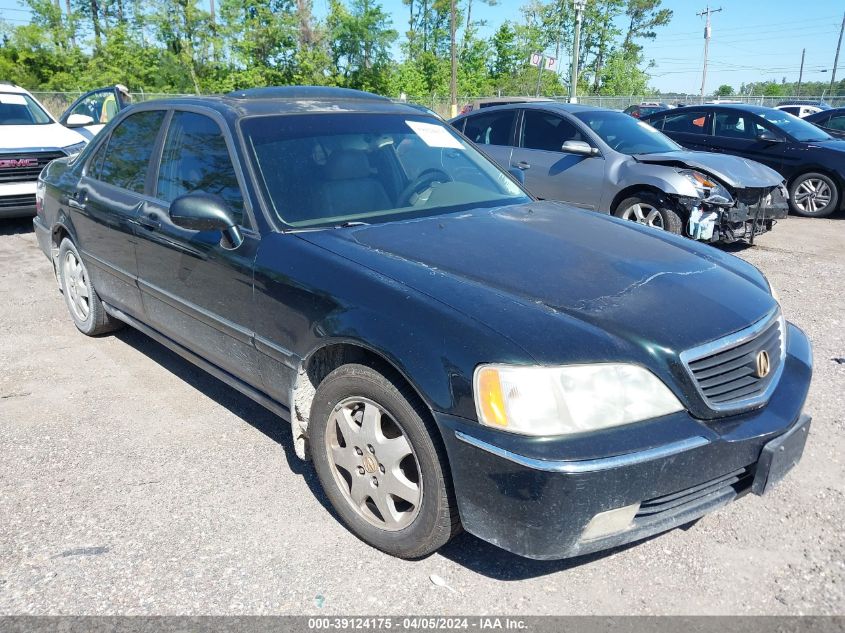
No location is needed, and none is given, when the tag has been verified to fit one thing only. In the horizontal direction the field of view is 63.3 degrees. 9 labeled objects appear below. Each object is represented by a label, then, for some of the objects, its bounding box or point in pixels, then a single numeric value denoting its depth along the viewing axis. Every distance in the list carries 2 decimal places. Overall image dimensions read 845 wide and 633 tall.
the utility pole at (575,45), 22.77
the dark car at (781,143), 9.86
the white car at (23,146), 8.36
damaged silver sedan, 7.00
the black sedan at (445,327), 2.12
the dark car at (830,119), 13.73
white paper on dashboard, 3.79
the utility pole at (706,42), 50.23
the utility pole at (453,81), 37.25
